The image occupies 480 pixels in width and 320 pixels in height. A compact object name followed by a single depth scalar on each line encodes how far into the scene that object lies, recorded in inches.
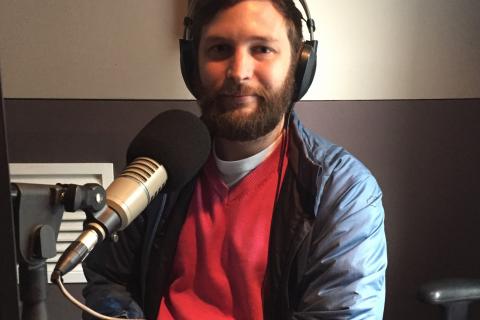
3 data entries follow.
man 34.3
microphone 18.6
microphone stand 16.5
